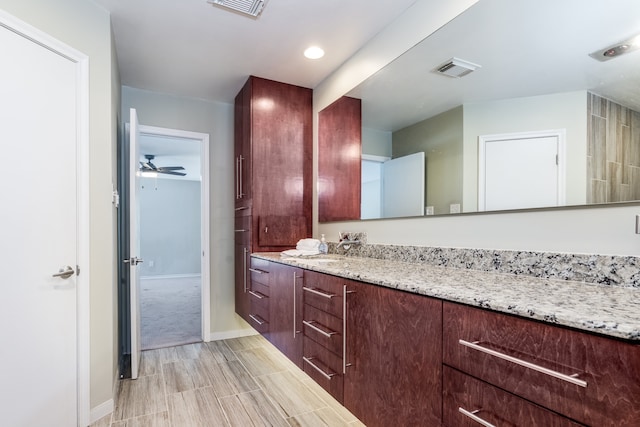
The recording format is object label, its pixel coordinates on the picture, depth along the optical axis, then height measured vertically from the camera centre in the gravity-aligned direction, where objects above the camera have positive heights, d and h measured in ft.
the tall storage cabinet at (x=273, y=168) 9.46 +1.36
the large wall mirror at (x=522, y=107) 3.68 +1.52
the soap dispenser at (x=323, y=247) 8.70 -0.90
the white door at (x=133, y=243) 7.94 -0.72
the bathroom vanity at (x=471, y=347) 2.21 -1.21
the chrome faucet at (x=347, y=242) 8.12 -0.72
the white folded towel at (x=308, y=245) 8.58 -0.84
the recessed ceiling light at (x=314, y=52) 7.91 +4.00
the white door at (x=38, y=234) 5.01 -0.34
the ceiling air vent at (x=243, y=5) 6.22 +4.04
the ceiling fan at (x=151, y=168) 18.21 +2.63
